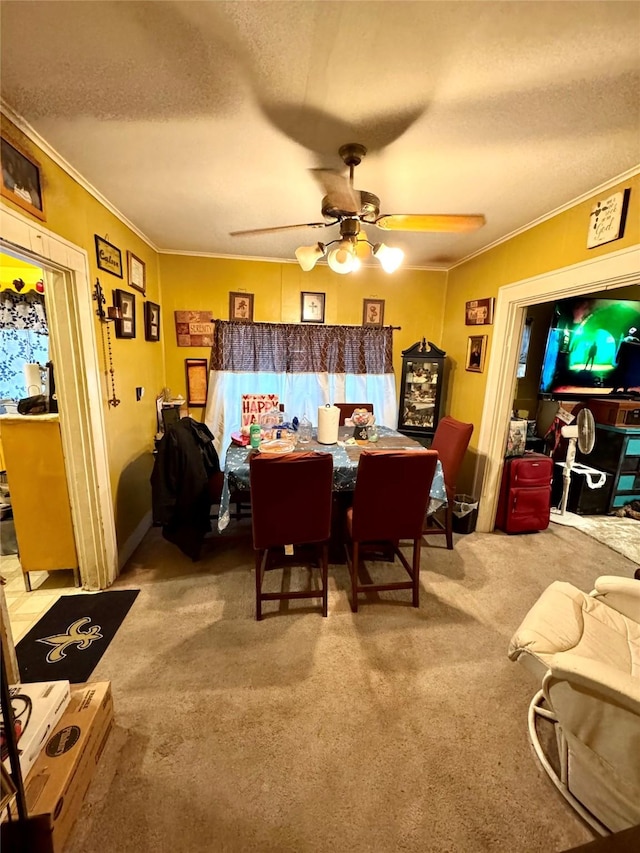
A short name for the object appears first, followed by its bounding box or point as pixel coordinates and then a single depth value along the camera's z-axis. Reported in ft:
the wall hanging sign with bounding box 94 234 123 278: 7.16
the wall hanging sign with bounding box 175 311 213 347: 11.24
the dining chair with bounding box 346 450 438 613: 6.04
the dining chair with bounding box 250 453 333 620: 5.73
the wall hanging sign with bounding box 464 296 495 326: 9.66
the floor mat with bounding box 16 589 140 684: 5.36
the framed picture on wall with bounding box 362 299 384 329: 11.95
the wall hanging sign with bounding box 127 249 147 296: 8.66
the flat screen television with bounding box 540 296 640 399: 10.66
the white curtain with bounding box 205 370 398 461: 11.66
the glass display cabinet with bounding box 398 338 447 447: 11.66
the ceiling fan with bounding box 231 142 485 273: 5.25
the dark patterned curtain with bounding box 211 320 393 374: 11.43
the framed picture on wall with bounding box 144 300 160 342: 9.84
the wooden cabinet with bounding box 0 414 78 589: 6.59
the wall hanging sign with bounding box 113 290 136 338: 7.88
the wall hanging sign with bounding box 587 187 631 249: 5.98
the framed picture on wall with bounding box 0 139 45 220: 4.61
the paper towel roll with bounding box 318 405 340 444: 8.22
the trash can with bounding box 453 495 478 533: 9.60
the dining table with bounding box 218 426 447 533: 6.84
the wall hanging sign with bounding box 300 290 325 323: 11.65
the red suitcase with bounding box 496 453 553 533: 9.47
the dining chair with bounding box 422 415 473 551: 8.50
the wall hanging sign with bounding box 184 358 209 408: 11.53
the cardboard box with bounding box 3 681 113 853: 3.33
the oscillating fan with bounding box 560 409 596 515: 9.92
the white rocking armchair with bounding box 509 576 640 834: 3.30
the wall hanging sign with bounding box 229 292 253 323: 11.35
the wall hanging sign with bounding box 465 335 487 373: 9.94
